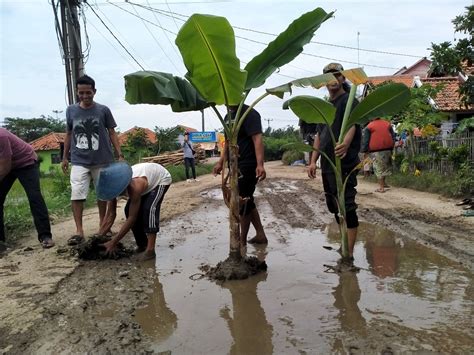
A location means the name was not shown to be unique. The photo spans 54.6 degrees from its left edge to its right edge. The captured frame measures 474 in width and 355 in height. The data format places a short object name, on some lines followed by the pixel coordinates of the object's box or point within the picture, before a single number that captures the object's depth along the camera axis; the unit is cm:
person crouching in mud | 446
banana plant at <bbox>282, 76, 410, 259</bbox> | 417
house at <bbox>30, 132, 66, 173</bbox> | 4906
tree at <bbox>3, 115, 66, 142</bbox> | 6012
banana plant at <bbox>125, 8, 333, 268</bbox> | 371
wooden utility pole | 1261
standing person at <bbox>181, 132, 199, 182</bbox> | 1722
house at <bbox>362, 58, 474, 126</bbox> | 1897
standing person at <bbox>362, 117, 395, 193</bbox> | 1057
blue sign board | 3841
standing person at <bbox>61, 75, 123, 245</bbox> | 571
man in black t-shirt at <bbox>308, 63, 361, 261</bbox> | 445
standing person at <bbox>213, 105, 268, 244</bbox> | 497
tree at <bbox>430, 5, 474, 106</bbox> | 834
